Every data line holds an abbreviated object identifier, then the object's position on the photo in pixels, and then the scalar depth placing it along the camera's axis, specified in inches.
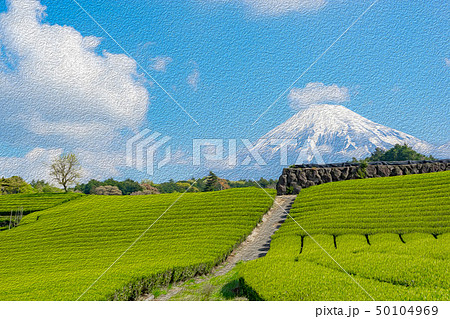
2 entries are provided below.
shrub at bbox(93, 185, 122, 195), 2618.1
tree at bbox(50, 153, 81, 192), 2426.2
